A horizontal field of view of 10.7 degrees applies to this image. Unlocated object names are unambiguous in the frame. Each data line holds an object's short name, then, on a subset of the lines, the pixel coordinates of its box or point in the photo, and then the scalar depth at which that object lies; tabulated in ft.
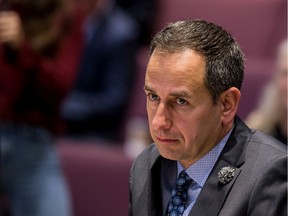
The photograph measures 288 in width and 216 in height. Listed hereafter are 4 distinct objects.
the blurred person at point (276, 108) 14.98
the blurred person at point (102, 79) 21.78
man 8.31
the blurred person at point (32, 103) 16.12
